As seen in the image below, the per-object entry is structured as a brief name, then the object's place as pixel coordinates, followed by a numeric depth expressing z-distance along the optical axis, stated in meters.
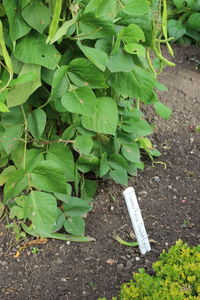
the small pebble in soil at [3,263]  2.04
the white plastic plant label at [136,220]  1.90
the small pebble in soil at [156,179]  2.32
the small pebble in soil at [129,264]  1.99
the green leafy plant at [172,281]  1.58
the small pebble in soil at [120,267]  2.00
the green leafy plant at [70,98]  1.82
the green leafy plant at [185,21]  3.15
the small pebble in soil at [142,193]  2.26
